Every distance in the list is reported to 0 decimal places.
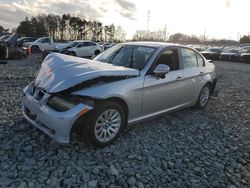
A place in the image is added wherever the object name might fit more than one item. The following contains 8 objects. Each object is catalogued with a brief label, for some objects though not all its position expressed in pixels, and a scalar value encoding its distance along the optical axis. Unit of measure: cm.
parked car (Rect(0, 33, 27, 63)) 1053
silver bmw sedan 263
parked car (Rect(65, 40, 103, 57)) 1434
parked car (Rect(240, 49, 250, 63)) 1754
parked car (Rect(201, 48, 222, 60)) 2066
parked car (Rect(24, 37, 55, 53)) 1802
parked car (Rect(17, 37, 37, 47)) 2138
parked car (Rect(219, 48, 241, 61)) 1892
